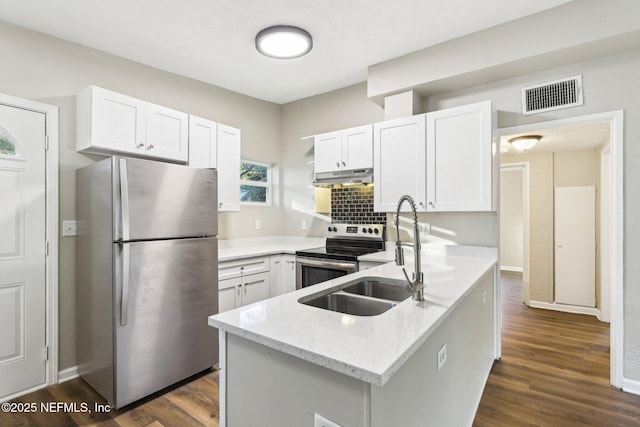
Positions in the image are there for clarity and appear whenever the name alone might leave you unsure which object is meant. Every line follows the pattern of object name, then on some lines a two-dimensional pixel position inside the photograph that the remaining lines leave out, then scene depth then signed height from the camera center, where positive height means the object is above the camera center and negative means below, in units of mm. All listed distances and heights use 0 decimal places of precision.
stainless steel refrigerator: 2111 -439
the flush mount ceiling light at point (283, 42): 2539 +1422
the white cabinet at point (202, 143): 3156 +723
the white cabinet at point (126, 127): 2504 +740
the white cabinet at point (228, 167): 3410 +513
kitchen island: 900 -493
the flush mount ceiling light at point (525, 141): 3969 +906
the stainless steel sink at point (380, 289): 1847 -438
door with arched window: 2312 -264
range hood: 3277 +392
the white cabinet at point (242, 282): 2992 -673
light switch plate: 2592 -111
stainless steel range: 3053 -384
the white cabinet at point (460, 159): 2629 +472
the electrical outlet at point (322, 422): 936 -616
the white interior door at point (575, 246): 4402 -448
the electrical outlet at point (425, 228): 3230 -141
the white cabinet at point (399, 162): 2961 +496
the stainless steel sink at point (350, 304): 1556 -448
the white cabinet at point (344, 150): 3287 +688
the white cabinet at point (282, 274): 3504 -654
